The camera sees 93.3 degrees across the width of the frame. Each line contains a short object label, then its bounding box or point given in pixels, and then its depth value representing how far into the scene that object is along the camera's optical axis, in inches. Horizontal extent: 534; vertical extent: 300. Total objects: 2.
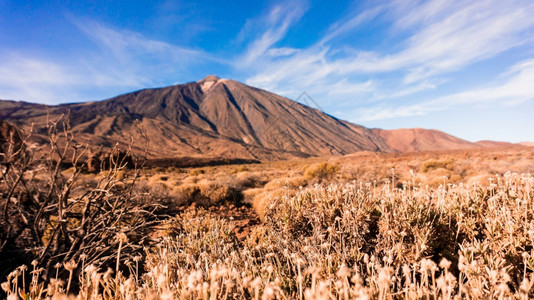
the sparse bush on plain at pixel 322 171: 415.2
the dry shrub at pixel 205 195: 310.8
